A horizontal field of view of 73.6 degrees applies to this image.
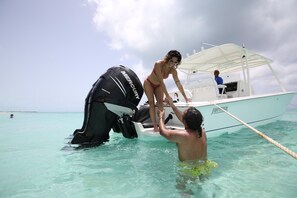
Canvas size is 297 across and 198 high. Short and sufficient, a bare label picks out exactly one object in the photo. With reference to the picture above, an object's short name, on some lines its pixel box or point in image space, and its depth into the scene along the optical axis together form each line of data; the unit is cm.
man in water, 207
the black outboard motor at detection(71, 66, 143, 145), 405
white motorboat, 425
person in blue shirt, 644
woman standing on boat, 320
